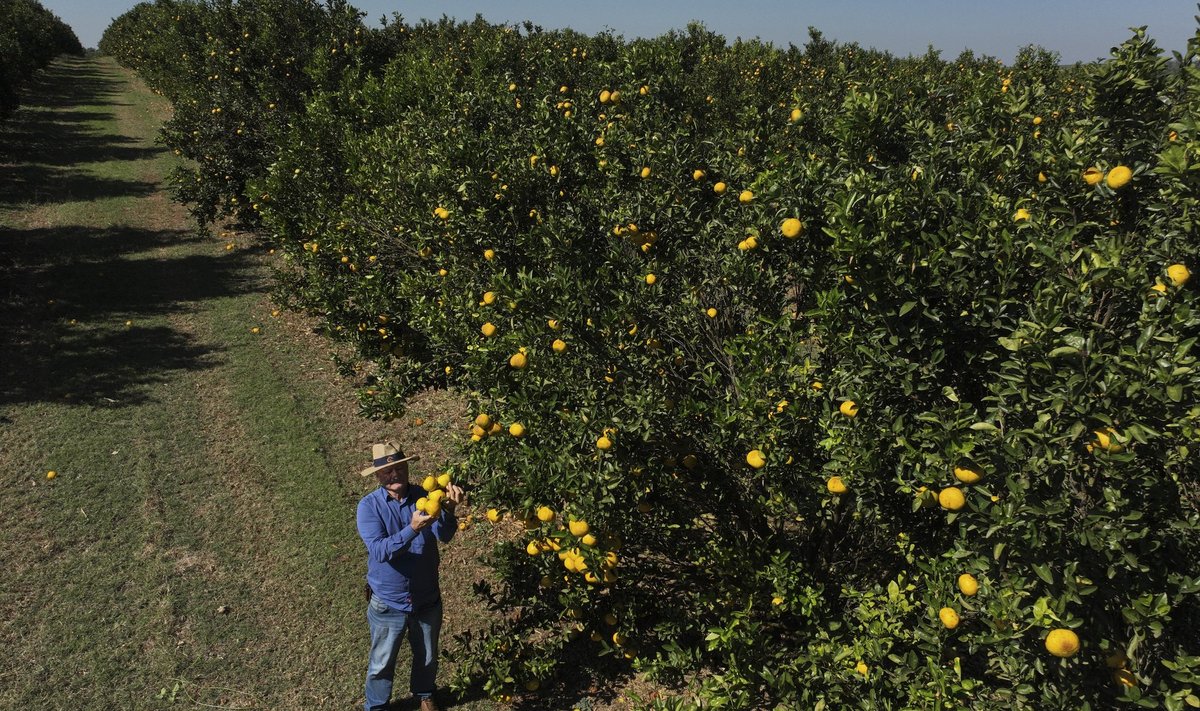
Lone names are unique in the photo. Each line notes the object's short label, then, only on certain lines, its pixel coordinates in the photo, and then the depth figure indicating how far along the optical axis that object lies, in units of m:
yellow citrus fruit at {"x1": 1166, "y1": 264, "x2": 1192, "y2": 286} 2.11
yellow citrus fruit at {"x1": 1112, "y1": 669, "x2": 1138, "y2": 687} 2.21
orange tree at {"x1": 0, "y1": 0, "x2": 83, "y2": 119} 22.22
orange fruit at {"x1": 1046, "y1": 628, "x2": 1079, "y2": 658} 2.06
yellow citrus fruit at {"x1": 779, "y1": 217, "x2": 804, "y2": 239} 3.15
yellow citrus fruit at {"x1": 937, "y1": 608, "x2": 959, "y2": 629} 2.46
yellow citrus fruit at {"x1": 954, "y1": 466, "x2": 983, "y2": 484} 2.27
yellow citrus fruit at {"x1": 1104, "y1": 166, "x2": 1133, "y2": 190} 2.58
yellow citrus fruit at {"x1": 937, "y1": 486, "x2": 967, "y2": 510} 2.31
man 3.87
